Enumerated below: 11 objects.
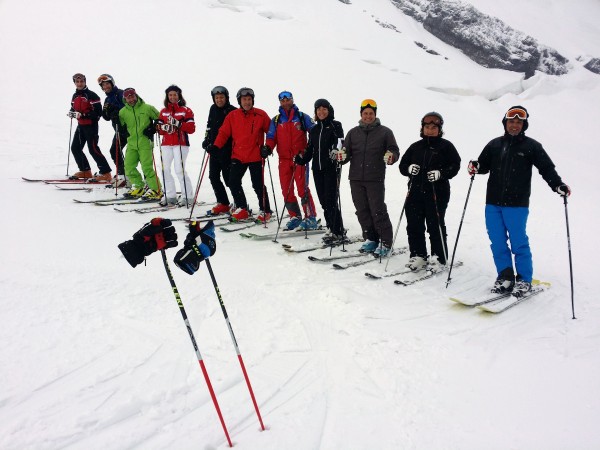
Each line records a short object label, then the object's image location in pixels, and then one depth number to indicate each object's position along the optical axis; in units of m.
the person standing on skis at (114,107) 8.41
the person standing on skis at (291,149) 6.90
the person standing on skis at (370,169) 5.82
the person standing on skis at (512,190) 4.61
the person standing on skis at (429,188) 5.28
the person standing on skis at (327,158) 6.31
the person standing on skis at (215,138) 7.40
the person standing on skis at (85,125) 8.98
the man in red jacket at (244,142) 7.08
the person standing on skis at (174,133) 7.69
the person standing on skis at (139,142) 7.93
